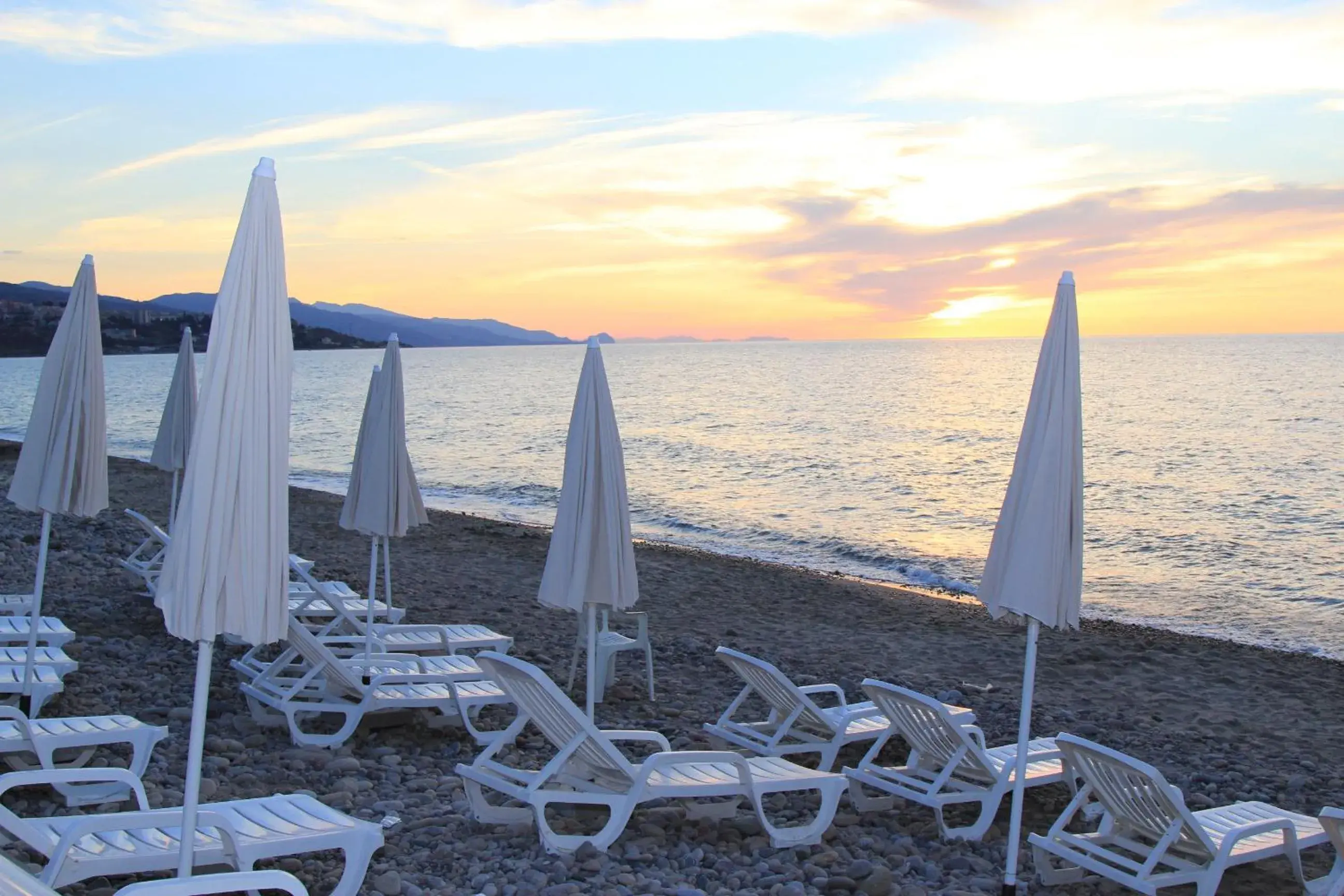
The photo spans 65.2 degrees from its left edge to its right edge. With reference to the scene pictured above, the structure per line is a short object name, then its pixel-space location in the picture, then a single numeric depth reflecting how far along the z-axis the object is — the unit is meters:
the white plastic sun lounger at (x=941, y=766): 5.52
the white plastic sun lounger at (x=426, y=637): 7.92
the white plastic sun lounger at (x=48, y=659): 6.46
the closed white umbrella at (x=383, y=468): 7.34
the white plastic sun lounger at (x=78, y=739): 4.84
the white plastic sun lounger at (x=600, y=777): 4.85
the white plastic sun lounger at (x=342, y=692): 6.29
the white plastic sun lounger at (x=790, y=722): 6.43
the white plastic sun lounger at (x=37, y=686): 5.99
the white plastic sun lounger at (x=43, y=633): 7.21
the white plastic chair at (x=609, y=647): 7.89
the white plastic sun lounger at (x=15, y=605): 8.20
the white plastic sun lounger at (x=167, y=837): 3.56
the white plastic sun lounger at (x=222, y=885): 3.00
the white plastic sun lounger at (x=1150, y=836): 4.73
